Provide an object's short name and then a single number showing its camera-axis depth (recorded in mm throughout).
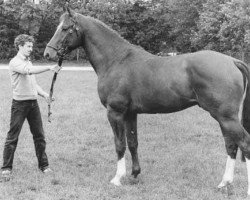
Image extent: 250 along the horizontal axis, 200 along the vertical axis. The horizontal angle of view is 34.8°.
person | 5918
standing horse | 4930
